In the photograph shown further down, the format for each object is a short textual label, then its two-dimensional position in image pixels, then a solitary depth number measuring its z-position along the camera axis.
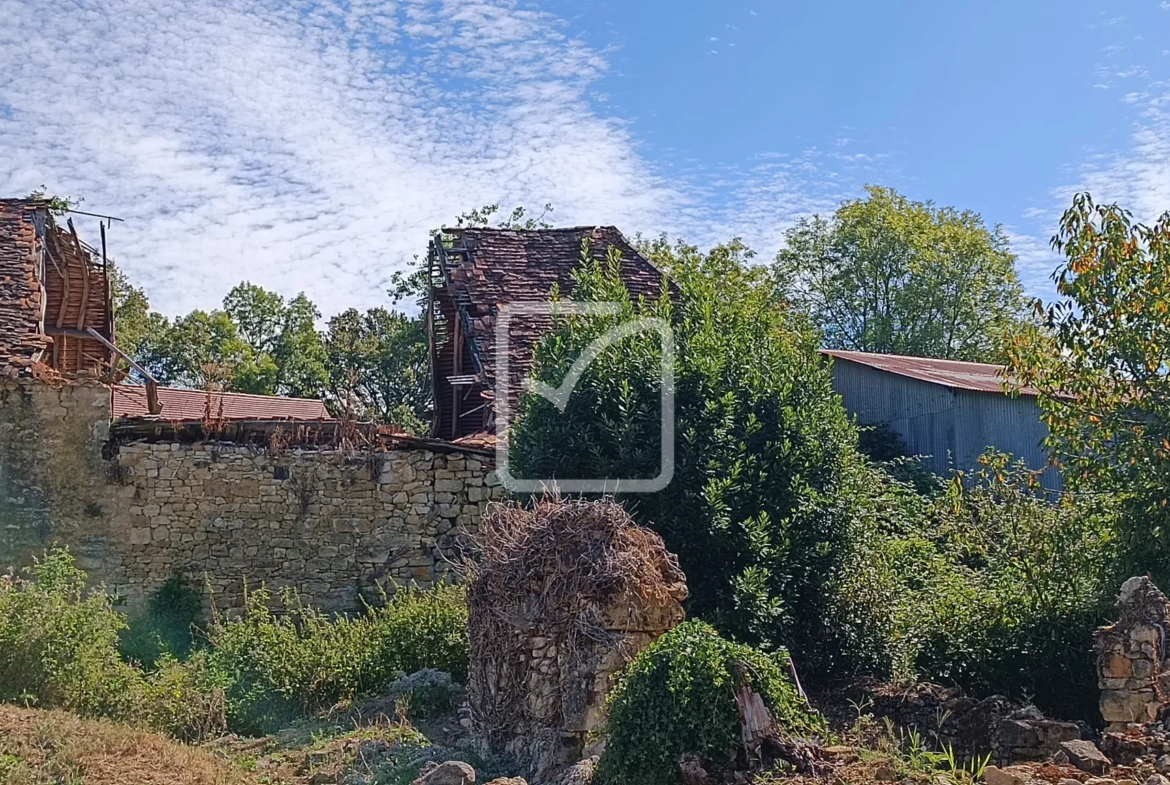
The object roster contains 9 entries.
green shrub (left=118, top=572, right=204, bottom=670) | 11.70
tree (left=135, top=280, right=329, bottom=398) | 32.59
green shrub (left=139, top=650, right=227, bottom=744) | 9.69
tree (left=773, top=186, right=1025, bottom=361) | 32.41
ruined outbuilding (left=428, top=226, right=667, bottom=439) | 15.36
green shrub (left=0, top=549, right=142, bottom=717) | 9.77
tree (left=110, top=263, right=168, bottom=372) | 31.36
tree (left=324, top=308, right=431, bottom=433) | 33.97
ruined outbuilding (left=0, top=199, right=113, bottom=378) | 13.68
